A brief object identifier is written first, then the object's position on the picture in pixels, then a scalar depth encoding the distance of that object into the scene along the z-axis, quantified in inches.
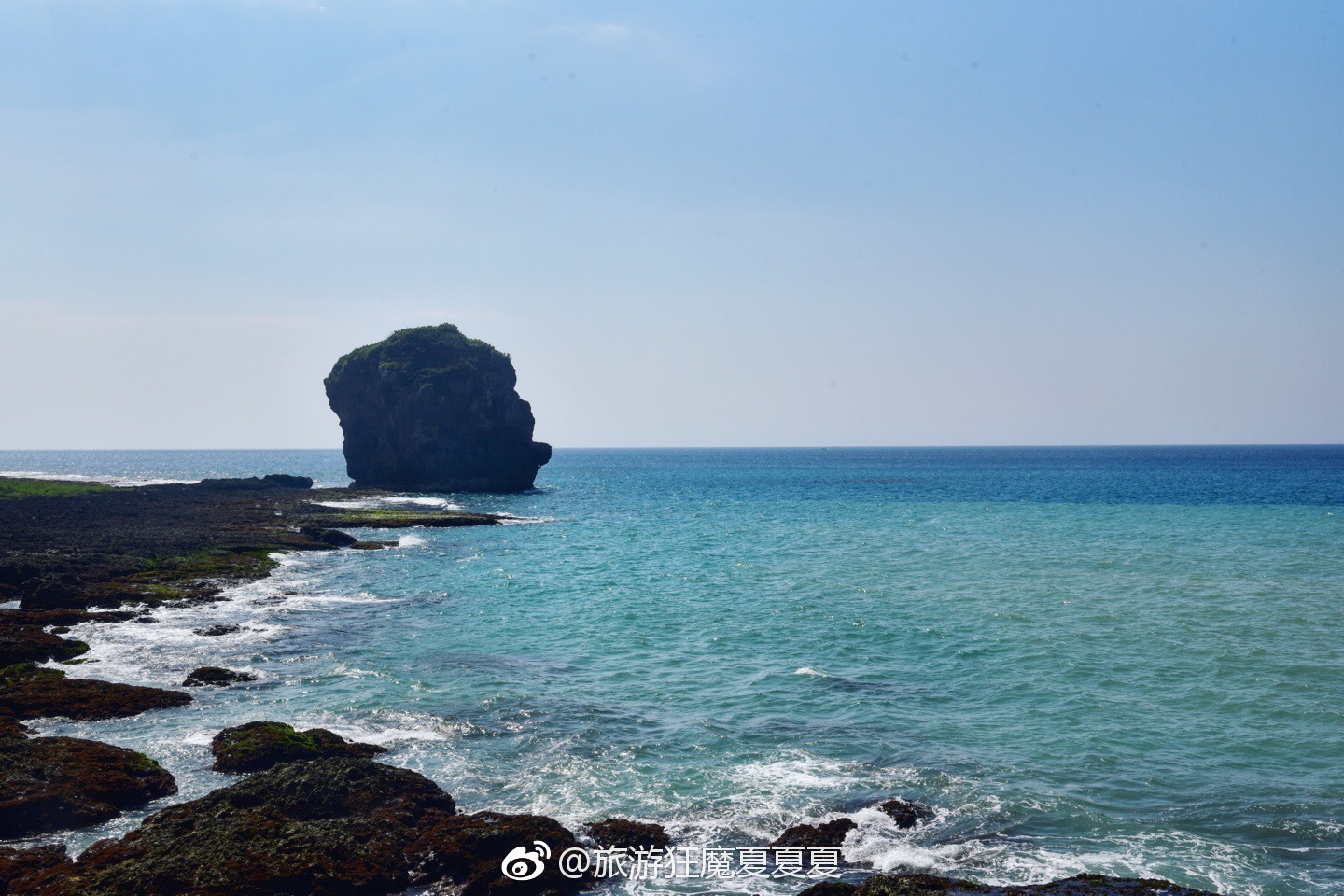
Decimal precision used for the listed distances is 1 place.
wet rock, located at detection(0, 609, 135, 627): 1165.7
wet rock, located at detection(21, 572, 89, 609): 1296.8
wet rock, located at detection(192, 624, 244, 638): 1182.3
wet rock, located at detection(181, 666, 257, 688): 923.0
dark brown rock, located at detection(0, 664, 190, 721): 794.8
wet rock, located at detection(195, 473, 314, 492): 3978.8
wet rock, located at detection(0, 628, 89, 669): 971.0
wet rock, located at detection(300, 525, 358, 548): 2288.4
